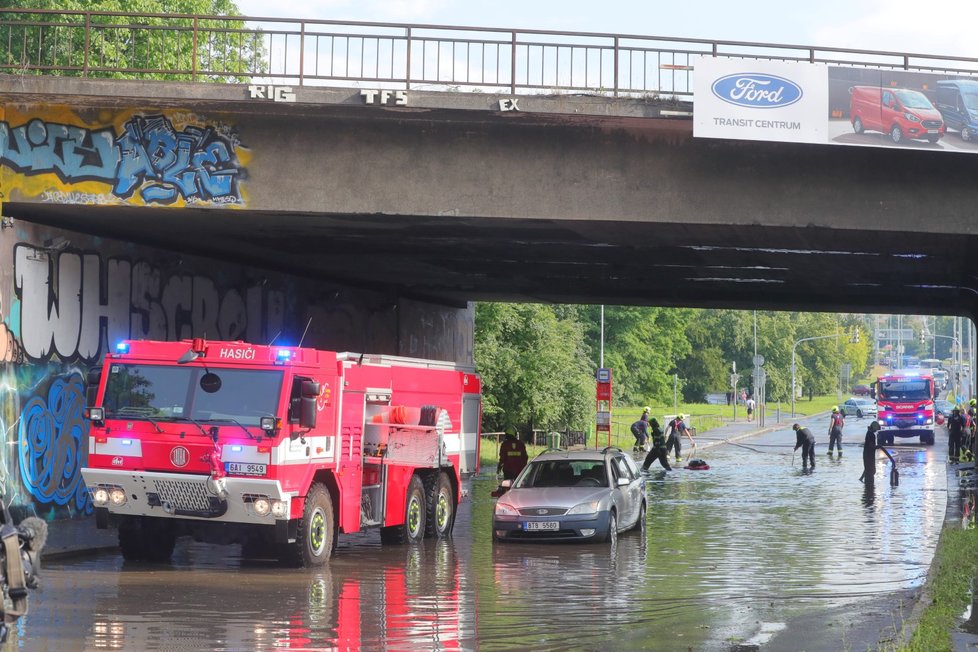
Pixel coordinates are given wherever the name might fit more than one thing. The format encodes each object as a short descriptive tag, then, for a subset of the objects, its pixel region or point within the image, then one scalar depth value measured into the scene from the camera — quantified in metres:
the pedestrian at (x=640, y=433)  50.16
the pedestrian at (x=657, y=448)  39.62
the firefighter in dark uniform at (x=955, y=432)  43.99
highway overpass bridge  18.80
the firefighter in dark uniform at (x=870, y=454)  32.56
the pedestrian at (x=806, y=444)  41.28
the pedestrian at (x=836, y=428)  49.42
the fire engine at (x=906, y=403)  61.38
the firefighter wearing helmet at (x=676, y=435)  46.54
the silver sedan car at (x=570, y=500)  19.19
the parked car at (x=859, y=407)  98.38
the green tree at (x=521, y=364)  49.34
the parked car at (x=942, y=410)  90.22
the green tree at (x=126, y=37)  40.94
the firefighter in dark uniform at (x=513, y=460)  26.95
